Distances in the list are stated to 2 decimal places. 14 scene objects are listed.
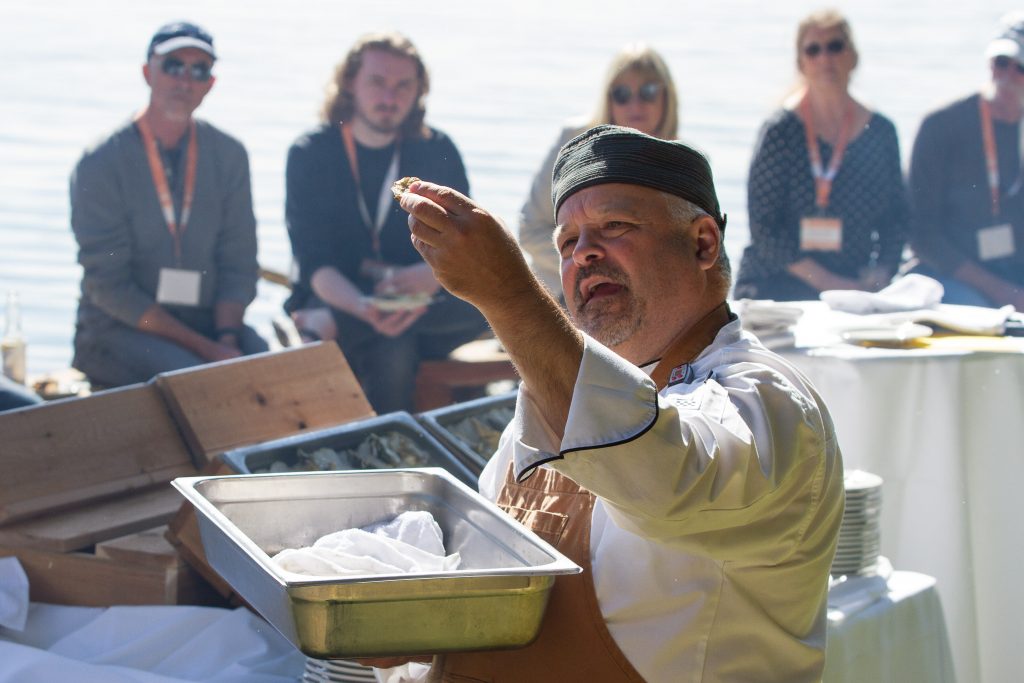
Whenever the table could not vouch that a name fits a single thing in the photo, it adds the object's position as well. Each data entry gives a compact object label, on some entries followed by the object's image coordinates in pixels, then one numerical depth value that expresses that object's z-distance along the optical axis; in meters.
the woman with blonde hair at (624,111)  9.54
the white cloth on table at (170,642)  5.02
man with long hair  9.37
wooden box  5.43
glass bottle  9.23
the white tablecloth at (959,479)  6.09
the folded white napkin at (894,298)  7.15
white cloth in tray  3.00
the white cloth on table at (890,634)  4.95
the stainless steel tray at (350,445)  5.28
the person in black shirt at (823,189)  10.13
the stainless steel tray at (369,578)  2.72
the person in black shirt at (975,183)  10.70
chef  2.52
